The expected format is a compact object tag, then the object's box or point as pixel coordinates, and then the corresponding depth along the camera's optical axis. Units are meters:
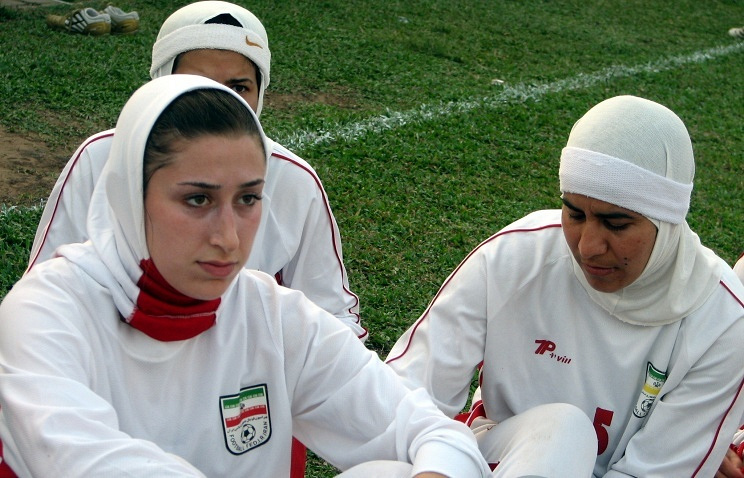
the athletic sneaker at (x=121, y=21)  7.97
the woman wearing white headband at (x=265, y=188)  3.15
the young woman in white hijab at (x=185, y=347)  1.93
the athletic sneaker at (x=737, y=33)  13.42
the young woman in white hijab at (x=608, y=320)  2.88
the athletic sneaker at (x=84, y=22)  7.80
